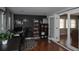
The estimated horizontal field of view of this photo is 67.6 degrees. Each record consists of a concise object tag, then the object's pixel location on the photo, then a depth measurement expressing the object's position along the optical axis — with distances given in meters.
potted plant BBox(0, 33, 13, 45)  1.43
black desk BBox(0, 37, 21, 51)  1.18
